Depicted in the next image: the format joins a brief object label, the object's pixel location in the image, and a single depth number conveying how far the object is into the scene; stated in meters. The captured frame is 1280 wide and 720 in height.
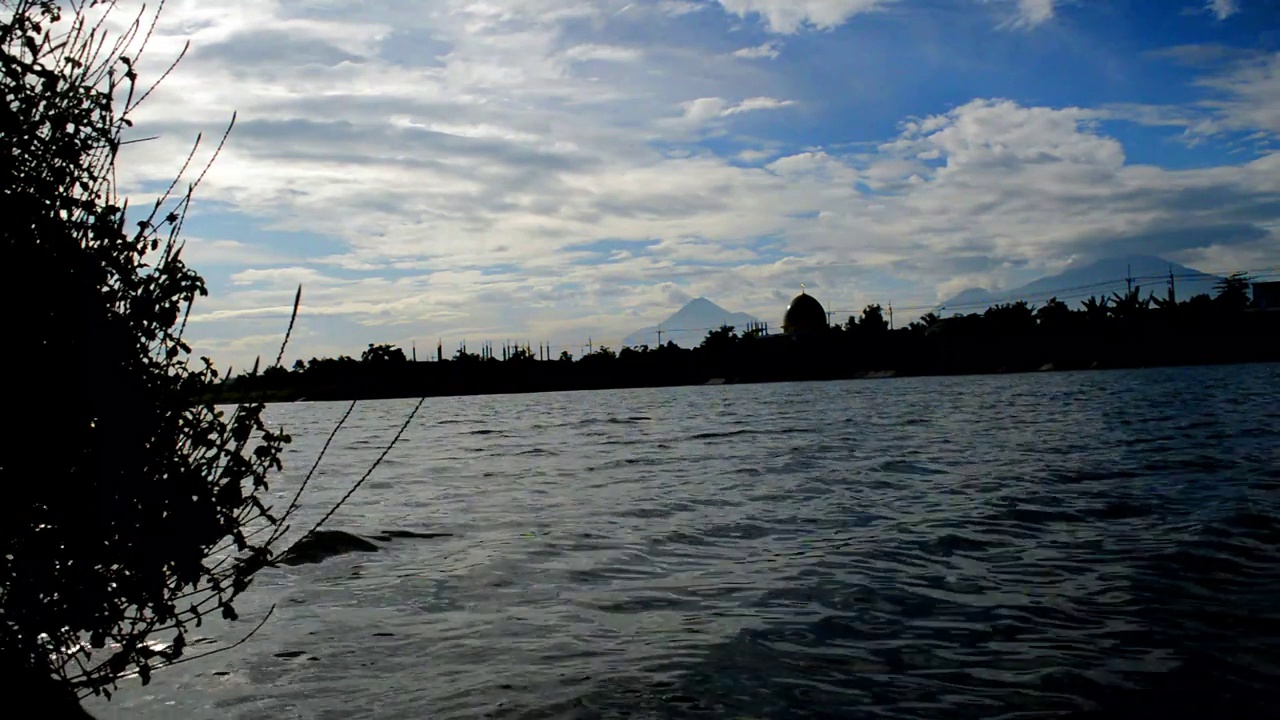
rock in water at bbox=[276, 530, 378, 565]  12.98
